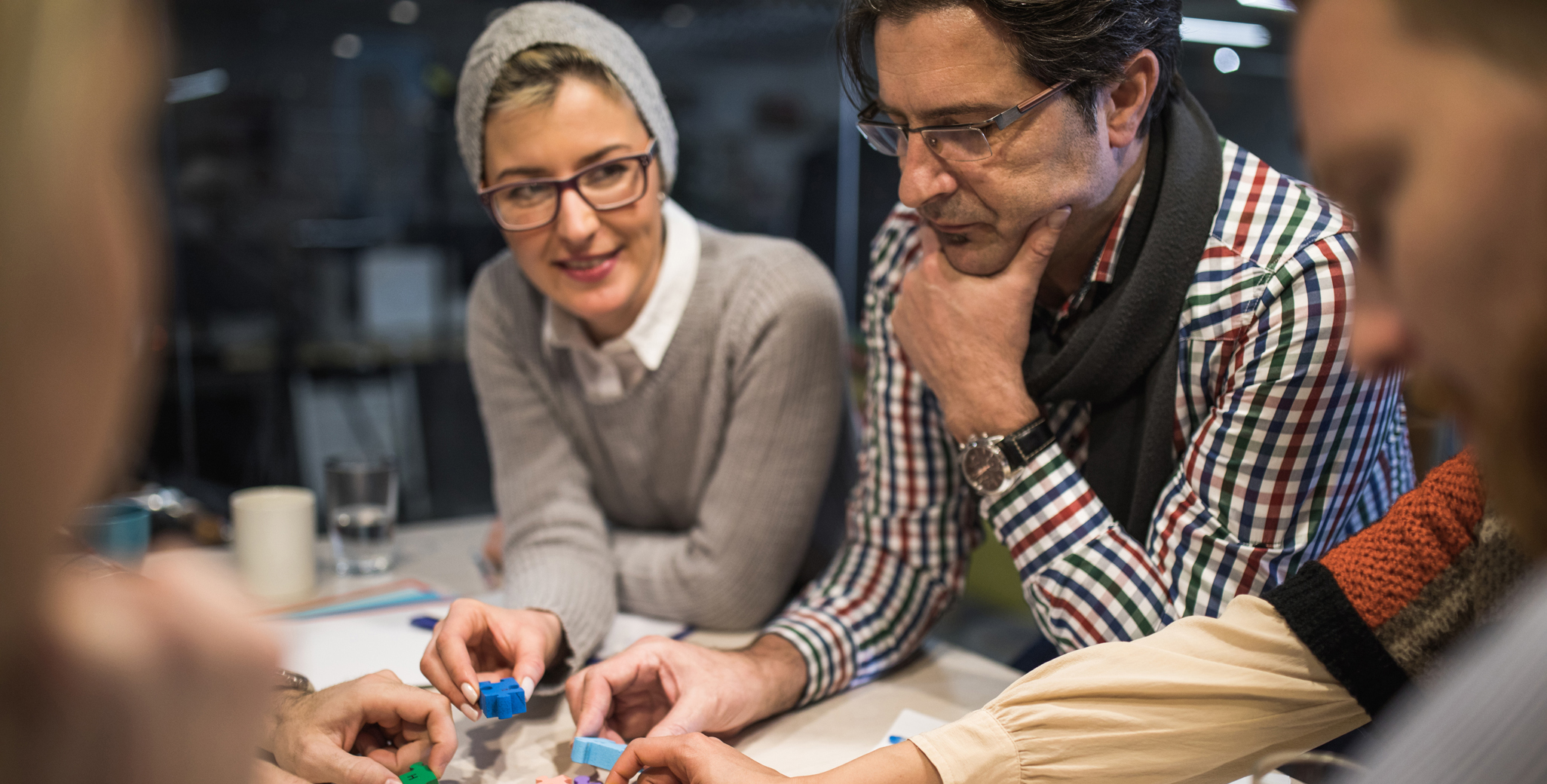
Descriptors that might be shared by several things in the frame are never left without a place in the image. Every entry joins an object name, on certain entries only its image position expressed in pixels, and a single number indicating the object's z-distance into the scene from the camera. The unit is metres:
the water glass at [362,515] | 1.65
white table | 1.01
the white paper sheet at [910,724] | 1.08
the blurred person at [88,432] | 0.34
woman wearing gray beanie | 1.44
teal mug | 1.39
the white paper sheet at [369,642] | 1.21
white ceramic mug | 1.51
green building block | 0.91
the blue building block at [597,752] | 0.95
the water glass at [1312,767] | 0.65
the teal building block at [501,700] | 1.02
